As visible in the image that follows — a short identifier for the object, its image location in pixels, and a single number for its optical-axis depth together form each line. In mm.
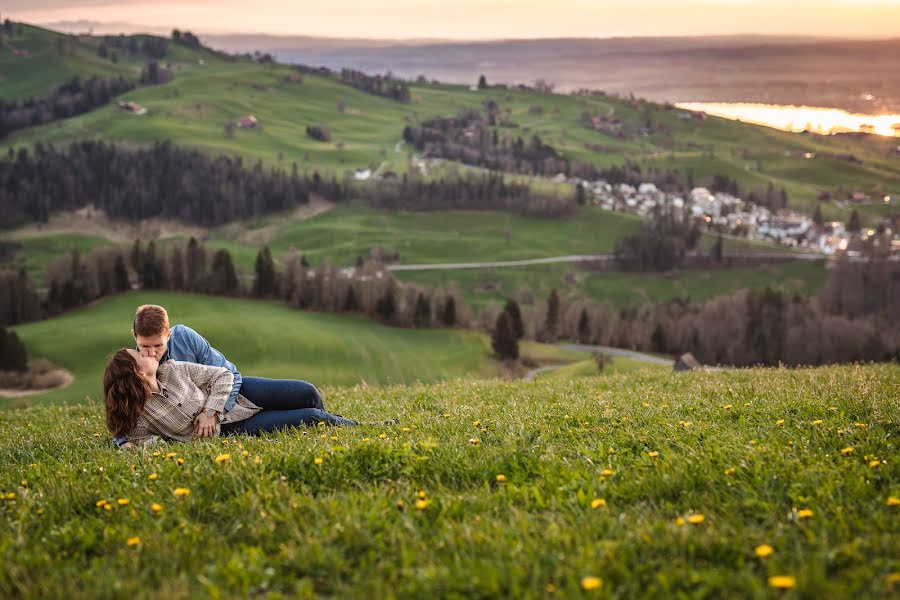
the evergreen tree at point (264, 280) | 117688
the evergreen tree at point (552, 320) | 119750
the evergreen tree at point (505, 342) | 99688
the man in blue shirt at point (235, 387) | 10500
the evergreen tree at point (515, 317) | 111944
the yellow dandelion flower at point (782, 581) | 4938
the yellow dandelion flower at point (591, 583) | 5121
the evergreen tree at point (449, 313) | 110562
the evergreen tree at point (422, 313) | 109250
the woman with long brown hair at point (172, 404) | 9719
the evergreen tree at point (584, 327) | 120356
